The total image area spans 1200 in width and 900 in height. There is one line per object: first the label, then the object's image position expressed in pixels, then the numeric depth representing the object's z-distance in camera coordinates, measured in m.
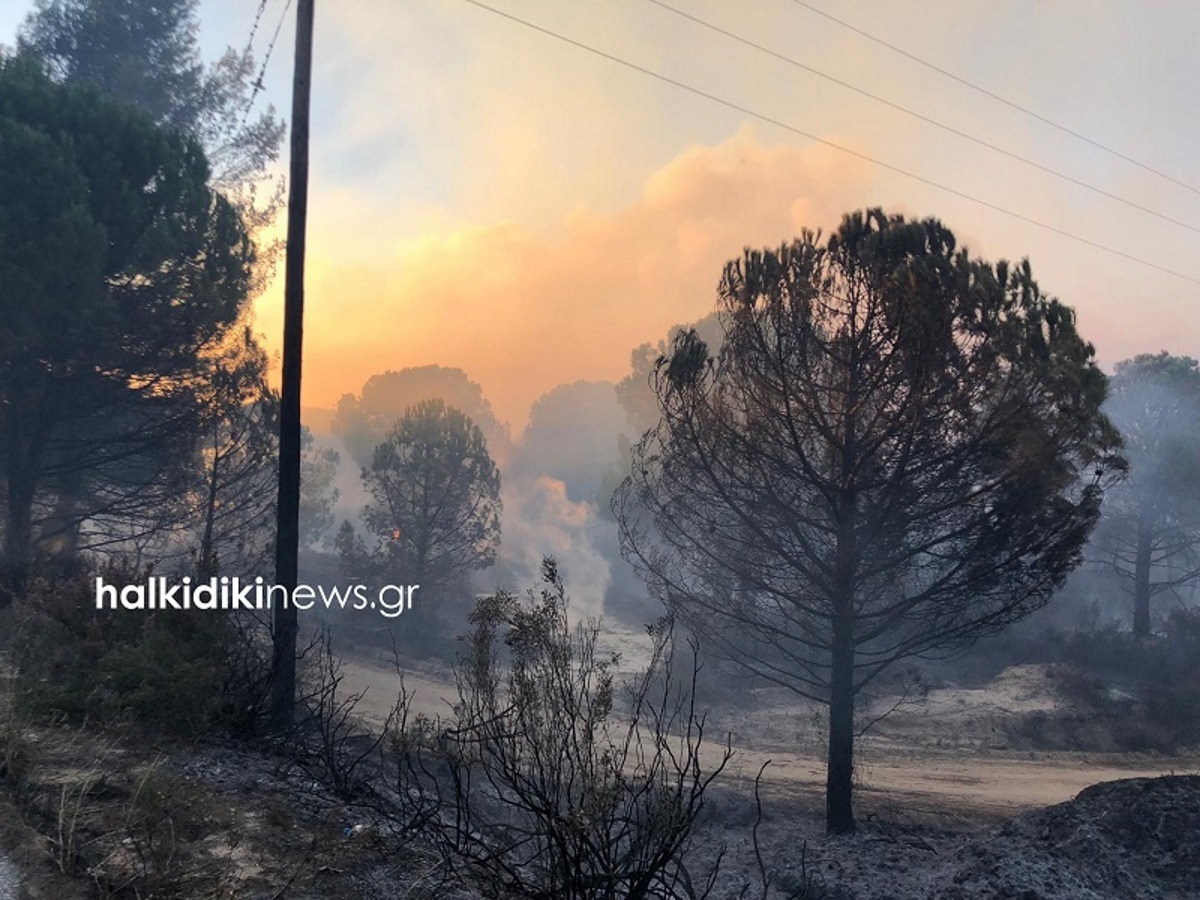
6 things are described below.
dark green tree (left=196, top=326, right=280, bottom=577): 16.78
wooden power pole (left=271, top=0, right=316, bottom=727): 9.19
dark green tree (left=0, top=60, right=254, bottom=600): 13.34
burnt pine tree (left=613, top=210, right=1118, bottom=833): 10.15
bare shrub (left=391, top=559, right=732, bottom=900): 3.56
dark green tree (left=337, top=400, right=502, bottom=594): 31.89
